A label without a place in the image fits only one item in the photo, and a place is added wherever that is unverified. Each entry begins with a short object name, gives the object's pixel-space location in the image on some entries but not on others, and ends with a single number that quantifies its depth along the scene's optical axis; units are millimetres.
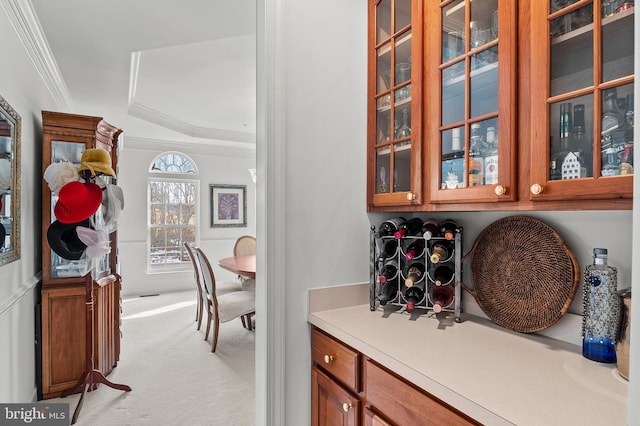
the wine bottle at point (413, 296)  1515
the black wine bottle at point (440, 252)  1432
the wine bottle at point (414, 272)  1529
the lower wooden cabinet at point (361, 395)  995
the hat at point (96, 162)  2373
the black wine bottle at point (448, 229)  1450
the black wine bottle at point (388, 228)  1613
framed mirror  1819
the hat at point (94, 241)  2334
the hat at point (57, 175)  2285
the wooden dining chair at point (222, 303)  3420
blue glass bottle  1048
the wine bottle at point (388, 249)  1627
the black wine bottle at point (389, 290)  1612
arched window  5969
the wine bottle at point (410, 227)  1563
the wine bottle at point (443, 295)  1522
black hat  2340
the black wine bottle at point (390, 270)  1610
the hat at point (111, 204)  2500
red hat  2223
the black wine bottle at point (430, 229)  1475
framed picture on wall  6387
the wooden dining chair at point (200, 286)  3893
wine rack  1467
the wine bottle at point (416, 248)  1508
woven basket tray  1227
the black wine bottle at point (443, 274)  1499
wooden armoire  2547
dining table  3570
